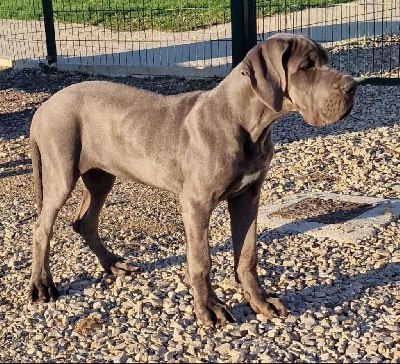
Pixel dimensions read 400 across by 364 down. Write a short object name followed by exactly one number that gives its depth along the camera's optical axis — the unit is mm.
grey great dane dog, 4348
